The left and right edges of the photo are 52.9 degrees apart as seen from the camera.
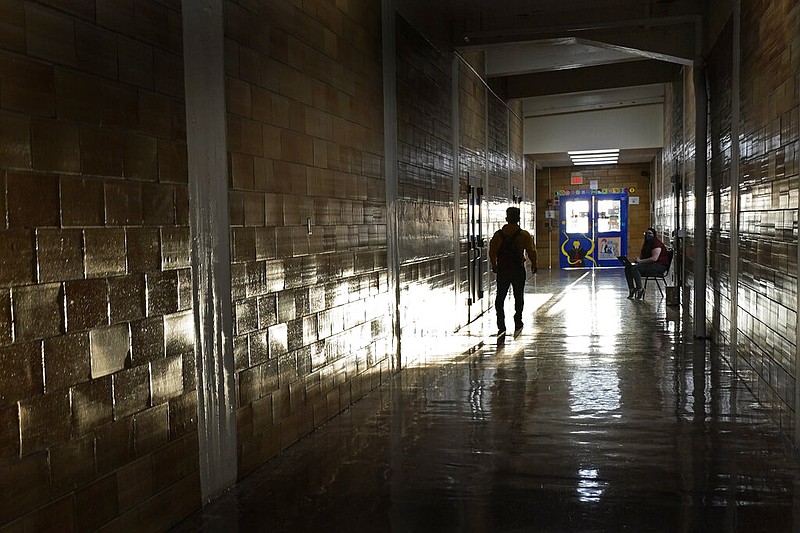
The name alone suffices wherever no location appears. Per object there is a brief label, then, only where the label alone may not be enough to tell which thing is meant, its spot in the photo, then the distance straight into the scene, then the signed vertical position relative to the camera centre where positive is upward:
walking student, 9.12 -0.38
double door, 21.48 -0.26
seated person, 12.31 -0.64
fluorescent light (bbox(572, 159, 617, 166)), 20.00 +1.48
